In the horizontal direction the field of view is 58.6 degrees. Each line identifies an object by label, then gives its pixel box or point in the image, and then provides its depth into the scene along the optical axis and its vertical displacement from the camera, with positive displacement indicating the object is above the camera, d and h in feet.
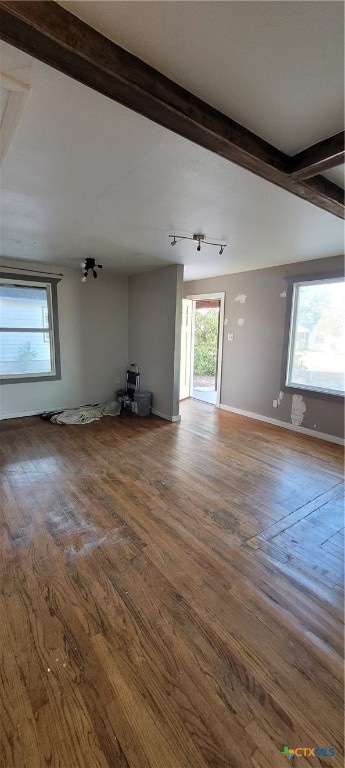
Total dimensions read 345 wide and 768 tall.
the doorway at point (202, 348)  18.67 -1.10
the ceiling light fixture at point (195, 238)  10.06 +3.16
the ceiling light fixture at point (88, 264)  14.20 +3.05
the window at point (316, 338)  13.25 -0.07
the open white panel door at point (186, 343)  18.81 -0.64
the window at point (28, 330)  15.08 -0.02
